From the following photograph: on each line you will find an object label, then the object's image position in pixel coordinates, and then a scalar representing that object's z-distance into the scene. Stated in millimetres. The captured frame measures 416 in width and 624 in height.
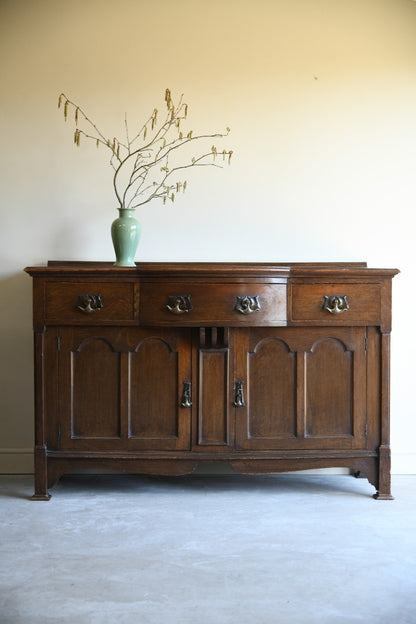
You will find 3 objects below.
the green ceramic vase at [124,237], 3105
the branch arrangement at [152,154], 3459
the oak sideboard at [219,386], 2992
